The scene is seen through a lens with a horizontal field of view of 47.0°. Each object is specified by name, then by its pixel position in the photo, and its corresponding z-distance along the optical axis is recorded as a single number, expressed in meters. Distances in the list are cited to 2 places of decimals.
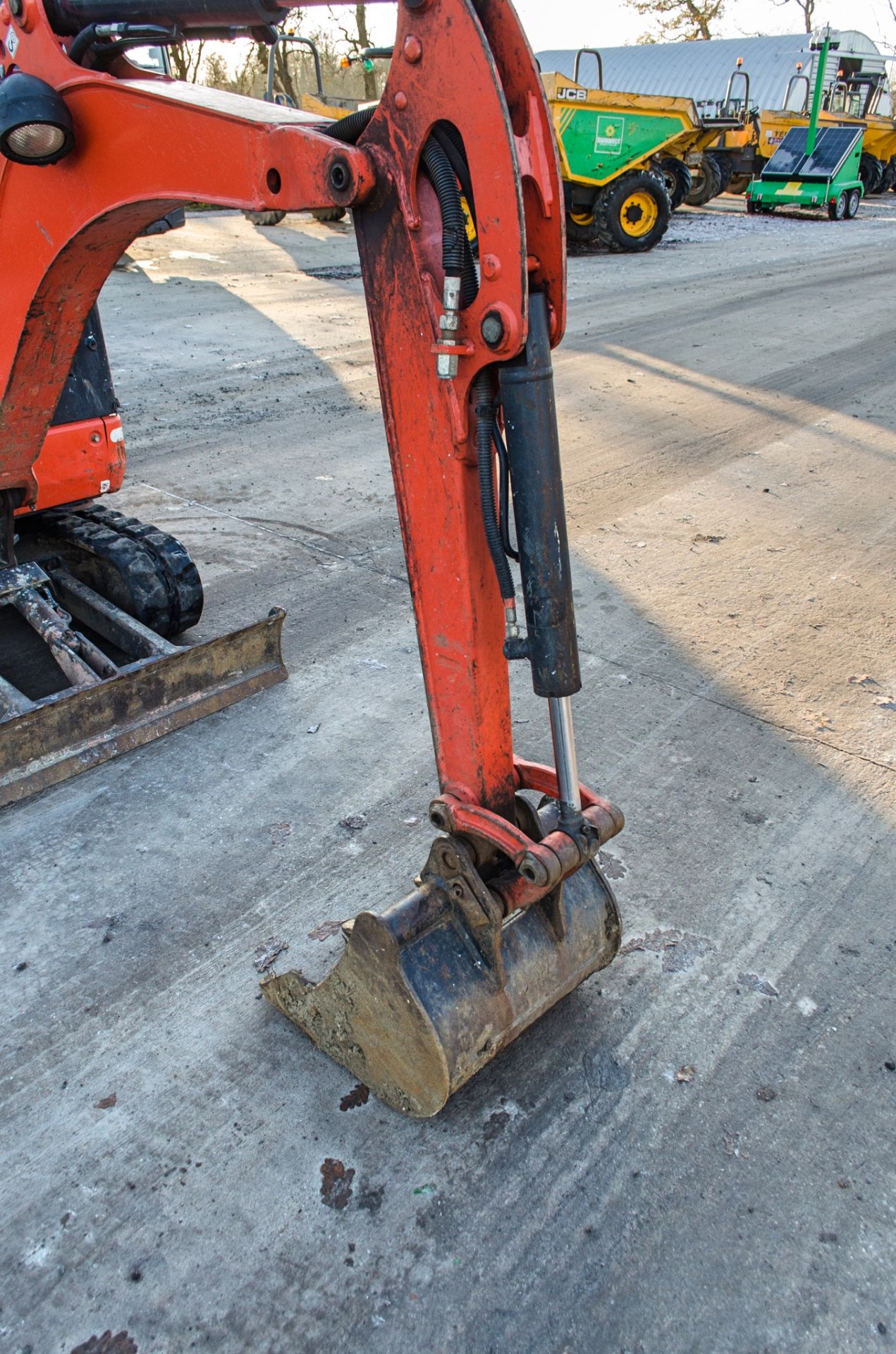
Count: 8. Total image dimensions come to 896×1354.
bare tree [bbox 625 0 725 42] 52.31
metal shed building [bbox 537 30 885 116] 43.88
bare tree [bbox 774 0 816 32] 57.03
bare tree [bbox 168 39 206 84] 25.84
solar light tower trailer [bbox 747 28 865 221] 23.86
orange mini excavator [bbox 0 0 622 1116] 1.91
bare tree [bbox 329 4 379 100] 30.08
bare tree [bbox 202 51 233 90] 34.28
